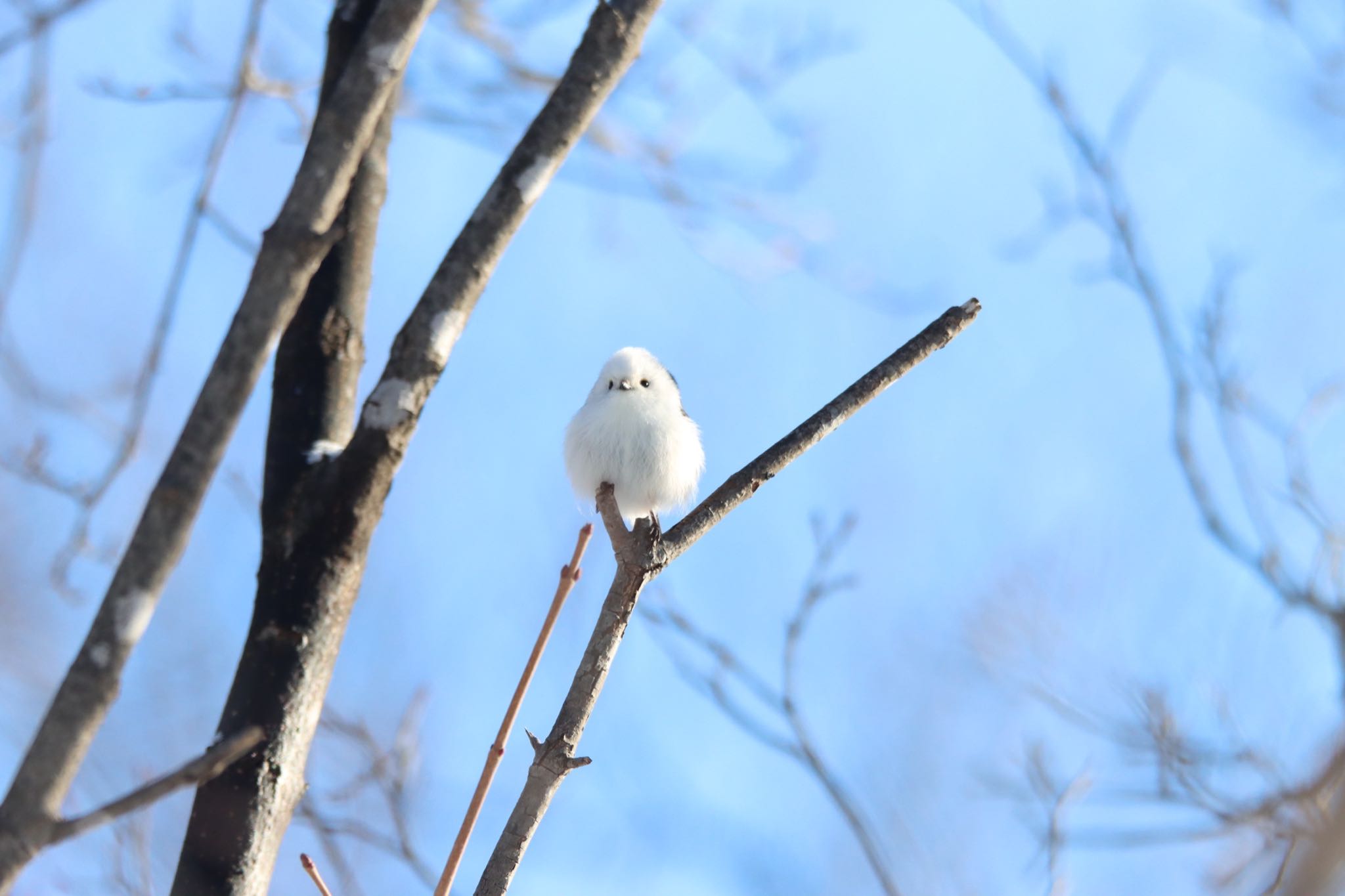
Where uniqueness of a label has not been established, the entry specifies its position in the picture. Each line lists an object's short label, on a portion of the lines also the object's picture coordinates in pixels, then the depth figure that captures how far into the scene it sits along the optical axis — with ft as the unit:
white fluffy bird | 31.10
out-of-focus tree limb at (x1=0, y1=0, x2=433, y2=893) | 22.00
